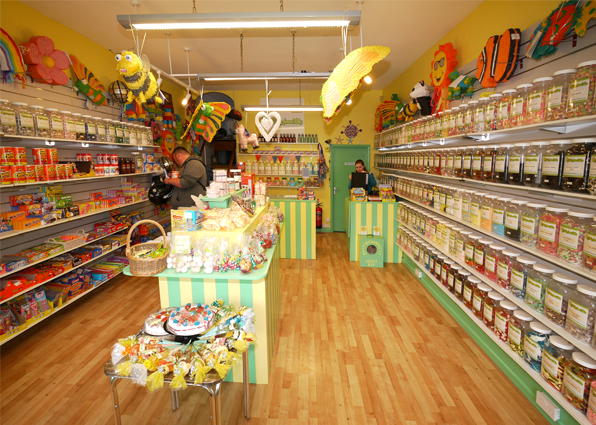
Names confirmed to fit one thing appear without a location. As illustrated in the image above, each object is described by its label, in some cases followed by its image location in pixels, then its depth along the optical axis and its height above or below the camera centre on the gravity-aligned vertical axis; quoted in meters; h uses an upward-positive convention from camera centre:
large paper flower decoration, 3.45 +1.29
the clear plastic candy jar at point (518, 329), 2.37 -1.27
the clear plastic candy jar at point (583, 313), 1.81 -0.88
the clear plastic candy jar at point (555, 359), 1.98 -1.28
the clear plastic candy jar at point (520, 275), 2.37 -0.86
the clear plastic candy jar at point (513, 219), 2.46 -0.42
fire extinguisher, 8.12 -1.22
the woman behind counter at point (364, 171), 6.82 -0.10
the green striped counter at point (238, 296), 2.52 -1.04
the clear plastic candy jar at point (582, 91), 1.82 +0.45
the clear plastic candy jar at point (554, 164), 2.01 +0.01
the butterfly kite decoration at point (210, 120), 4.55 +0.74
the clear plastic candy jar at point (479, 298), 2.85 -1.25
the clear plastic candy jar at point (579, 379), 1.80 -1.28
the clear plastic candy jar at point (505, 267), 2.53 -0.84
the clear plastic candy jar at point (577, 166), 1.83 +0.00
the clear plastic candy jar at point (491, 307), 2.66 -1.25
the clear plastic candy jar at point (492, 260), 2.74 -0.84
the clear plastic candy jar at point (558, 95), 2.00 +0.47
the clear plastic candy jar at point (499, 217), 2.65 -0.43
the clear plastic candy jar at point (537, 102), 2.19 +0.46
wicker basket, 2.22 -0.69
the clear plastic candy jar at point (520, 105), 2.38 +0.47
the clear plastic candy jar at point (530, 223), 2.29 -0.43
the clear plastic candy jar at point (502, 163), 2.59 +0.03
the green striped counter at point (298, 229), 5.95 -1.17
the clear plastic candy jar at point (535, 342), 2.18 -1.28
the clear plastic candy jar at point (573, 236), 1.89 -0.44
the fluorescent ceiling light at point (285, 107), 5.24 +1.07
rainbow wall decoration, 3.13 +1.16
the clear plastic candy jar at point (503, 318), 2.52 -1.27
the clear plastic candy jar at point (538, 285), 2.18 -0.86
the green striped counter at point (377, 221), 5.61 -0.97
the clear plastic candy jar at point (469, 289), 3.05 -1.23
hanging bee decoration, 2.80 +0.91
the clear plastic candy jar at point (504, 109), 2.59 +0.49
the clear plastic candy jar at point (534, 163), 2.22 +0.02
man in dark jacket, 4.49 -0.15
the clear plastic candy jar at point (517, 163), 2.41 +0.02
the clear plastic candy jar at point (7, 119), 2.92 +0.50
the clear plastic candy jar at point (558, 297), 1.99 -0.86
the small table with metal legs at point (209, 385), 1.71 -1.21
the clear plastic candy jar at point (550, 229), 2.08 -0.43
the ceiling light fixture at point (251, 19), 2.38 +1.17
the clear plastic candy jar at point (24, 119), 3.11 +0.53
